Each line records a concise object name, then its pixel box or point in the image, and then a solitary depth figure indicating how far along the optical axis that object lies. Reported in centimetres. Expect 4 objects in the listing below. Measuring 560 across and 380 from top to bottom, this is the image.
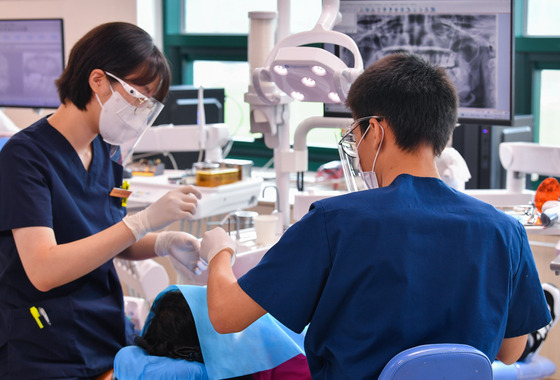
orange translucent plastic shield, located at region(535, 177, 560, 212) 213
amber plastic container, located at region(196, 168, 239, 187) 294
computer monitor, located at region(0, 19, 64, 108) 359
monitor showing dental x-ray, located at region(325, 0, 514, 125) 195
